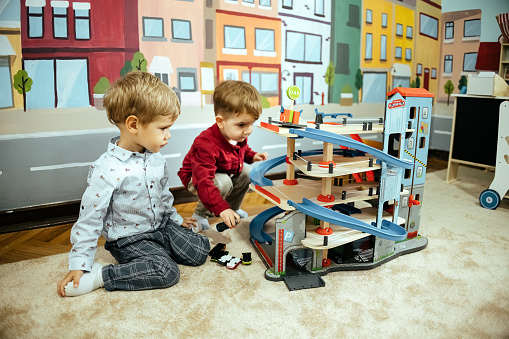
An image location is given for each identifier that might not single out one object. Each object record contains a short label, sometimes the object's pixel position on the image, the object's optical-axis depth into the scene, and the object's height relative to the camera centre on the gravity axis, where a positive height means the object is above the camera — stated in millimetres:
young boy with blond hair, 1324 -324
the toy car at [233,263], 1523 -589
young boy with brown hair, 1627 -200
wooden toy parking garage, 1402 -315
